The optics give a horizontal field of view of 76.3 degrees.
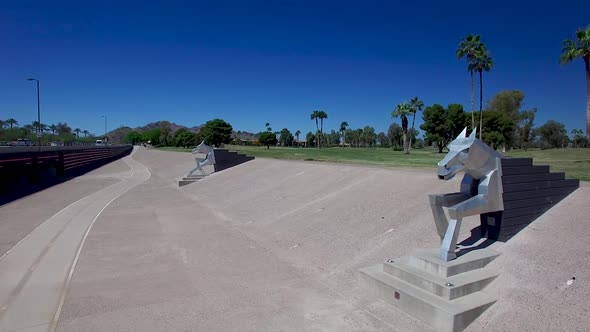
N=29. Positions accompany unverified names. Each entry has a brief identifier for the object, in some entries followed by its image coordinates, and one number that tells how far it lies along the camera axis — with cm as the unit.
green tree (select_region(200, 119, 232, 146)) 9825
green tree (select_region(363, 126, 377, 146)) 16638
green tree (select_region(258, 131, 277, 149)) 13568
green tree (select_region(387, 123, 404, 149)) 14050
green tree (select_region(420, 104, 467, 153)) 7306
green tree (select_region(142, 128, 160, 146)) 17788
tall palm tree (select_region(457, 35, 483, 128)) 5056
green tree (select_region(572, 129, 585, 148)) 9871
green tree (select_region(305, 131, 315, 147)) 16400
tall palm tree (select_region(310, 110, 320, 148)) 13612
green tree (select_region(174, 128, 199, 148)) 12702
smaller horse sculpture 2494
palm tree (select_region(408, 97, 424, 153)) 7385
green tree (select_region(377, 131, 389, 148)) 16165
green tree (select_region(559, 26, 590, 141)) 3000
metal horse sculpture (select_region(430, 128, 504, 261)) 538
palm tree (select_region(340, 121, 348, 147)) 16472
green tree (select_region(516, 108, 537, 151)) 9544
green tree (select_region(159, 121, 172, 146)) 16125
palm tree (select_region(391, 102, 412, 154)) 7325
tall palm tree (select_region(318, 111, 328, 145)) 13562
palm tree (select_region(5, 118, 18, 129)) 13000
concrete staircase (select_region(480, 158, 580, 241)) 613
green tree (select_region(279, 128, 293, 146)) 16775
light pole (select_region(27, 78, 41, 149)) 4378
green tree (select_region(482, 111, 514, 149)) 7038
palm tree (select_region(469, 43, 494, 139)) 5103
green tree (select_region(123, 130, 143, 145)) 19325
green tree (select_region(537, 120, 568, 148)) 10381
